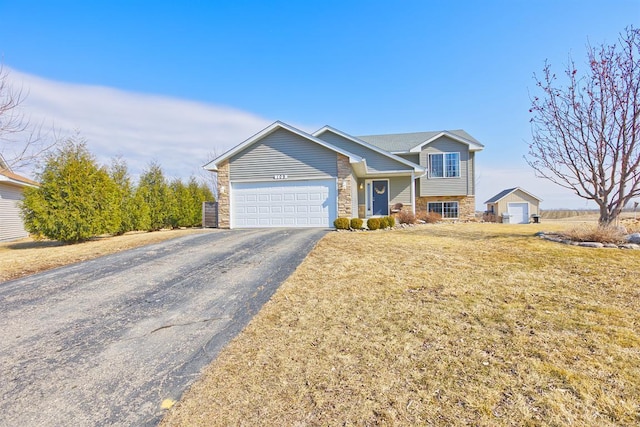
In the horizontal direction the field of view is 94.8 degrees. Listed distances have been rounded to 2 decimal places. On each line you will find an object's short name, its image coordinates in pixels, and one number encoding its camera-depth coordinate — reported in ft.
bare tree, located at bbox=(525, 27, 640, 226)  29.09
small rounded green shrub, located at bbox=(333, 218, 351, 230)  38.54
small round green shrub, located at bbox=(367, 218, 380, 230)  39.10
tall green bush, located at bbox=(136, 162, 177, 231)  55.01
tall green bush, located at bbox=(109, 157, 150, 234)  50.66
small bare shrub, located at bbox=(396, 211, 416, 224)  50.47
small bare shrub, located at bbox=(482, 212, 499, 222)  83.86
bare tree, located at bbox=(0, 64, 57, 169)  31.86
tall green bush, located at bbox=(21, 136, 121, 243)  36.33
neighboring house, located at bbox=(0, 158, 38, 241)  49.52
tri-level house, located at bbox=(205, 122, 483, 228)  44.16
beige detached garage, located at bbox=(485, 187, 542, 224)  83.51
